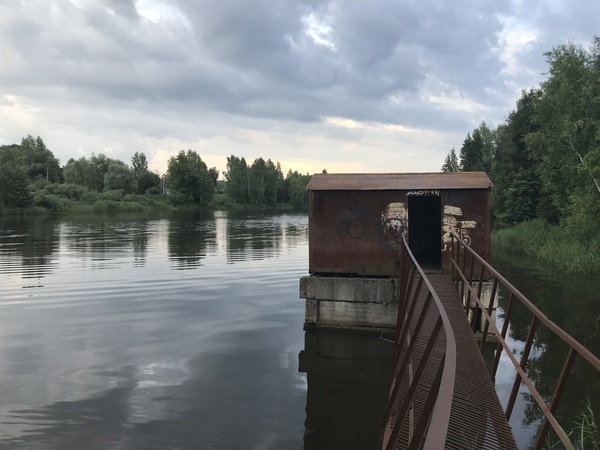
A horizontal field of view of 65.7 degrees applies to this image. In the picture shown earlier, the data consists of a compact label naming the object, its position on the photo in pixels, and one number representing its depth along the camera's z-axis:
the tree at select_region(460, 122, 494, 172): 62.37
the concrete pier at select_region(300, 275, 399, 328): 11.49
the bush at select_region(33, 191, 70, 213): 70.86
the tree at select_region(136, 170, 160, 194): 113.06
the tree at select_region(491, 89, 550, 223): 36.25
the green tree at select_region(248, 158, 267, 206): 131.25
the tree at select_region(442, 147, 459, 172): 103.19
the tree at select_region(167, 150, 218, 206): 109.56
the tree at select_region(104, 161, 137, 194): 107.06
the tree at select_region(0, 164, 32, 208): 66.12
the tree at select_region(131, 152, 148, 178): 139.00
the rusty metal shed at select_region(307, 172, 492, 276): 11.57
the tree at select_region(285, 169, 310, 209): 147.00
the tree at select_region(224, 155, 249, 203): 129.62
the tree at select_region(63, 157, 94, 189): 107.88
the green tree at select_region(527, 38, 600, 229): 23.72
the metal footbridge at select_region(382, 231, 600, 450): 2.34
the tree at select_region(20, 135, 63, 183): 102.12
